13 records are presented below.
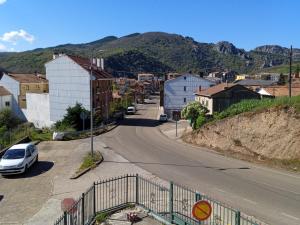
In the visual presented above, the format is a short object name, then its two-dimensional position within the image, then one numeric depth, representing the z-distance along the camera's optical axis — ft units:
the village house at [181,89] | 147.36
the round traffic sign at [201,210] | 19.83
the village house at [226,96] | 101.35
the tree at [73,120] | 97.54
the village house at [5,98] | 137.80
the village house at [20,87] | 143.25
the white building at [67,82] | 114.49
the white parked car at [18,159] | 49.16
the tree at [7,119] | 122.96
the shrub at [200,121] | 73.56
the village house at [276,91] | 111.89
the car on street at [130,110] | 155.11
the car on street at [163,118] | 128.72
